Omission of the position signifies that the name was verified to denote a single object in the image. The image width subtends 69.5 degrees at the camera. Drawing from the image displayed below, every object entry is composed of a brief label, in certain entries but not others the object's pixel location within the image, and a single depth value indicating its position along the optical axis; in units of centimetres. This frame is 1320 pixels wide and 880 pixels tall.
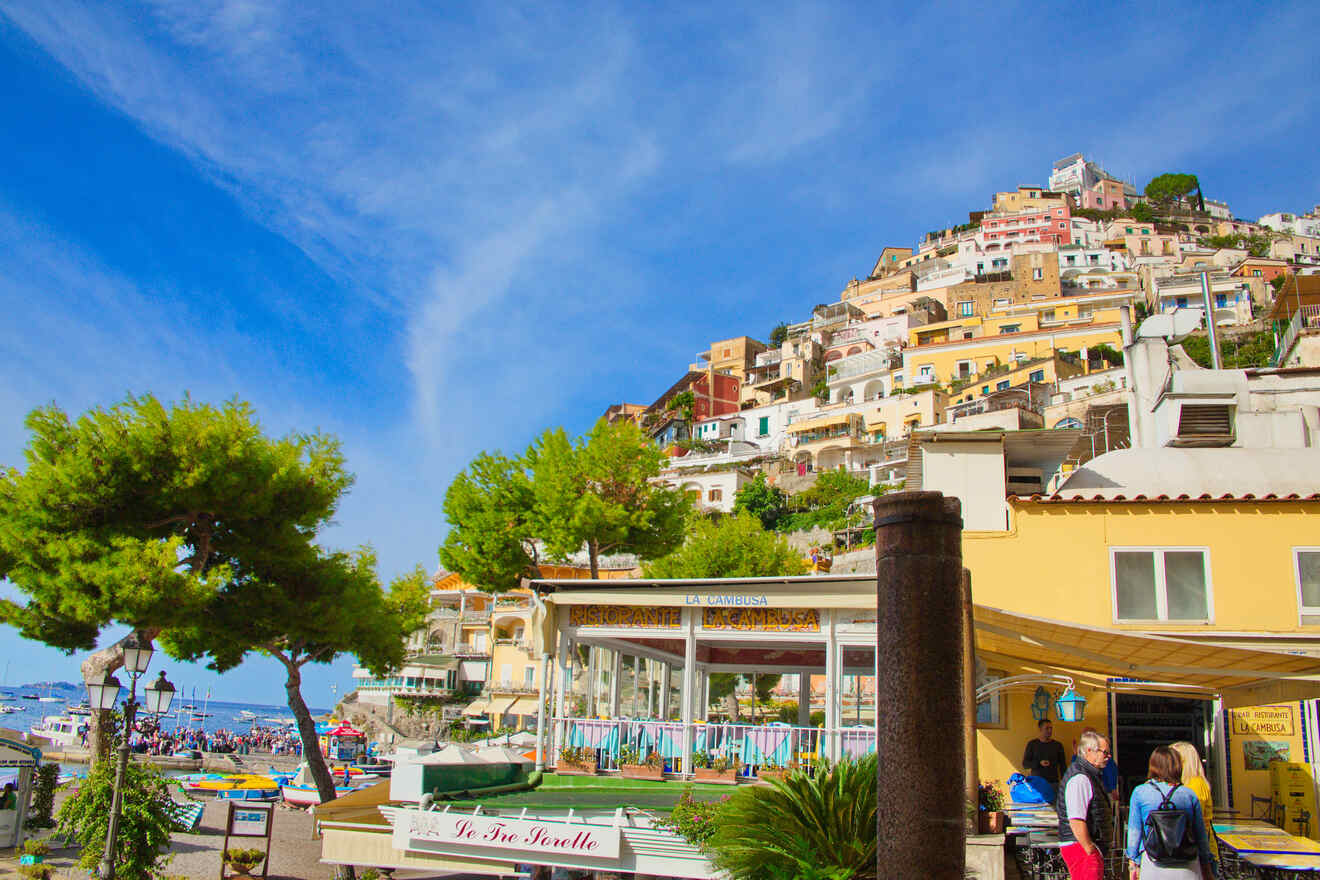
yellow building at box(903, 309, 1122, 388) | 6531
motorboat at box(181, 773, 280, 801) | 2794
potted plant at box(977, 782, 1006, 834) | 740
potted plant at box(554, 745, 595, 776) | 1175
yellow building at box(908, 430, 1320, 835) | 1220
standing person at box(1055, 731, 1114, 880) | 589
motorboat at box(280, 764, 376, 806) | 2760
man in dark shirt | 1005
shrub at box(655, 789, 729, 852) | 893
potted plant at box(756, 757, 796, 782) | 1017
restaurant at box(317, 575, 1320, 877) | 927
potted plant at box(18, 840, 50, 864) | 1398
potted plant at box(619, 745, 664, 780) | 1129
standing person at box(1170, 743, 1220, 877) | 626
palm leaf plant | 635
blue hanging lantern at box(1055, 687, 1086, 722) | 966
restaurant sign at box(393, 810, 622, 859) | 933
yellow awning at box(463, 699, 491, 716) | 3866
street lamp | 1276
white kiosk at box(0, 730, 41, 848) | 1684
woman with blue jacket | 548
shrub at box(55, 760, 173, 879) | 1217
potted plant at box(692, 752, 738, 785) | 1100
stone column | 443
